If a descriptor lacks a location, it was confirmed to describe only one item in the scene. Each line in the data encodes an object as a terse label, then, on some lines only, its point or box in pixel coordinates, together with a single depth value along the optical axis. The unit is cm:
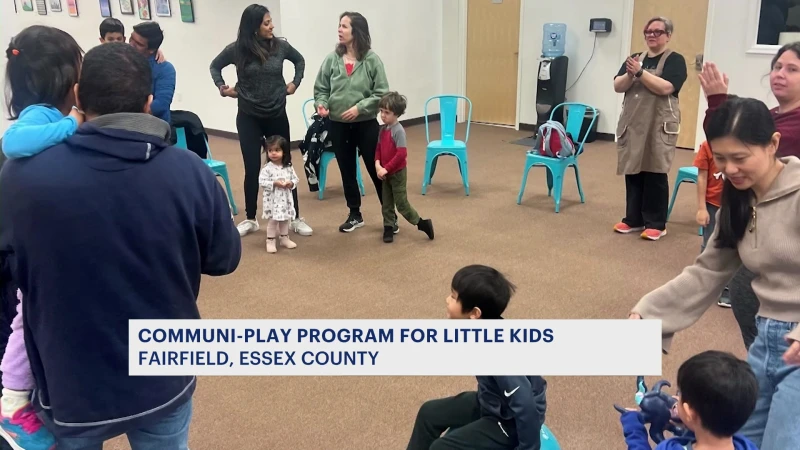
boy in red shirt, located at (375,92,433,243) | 385
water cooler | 705
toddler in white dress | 392
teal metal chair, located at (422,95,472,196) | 515
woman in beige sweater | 144
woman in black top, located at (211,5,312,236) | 390
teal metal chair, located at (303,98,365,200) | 510
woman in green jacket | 404
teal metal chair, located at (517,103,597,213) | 468
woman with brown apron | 381
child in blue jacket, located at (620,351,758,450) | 125
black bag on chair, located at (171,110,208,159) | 452
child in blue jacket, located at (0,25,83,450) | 137
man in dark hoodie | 119
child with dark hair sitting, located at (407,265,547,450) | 160
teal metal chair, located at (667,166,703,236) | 425
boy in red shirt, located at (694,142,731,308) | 319
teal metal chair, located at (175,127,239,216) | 452
